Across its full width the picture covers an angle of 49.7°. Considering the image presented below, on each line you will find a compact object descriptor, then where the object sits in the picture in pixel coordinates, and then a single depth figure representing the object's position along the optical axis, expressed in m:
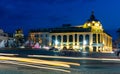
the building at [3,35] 66.37
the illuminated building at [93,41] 73.33
